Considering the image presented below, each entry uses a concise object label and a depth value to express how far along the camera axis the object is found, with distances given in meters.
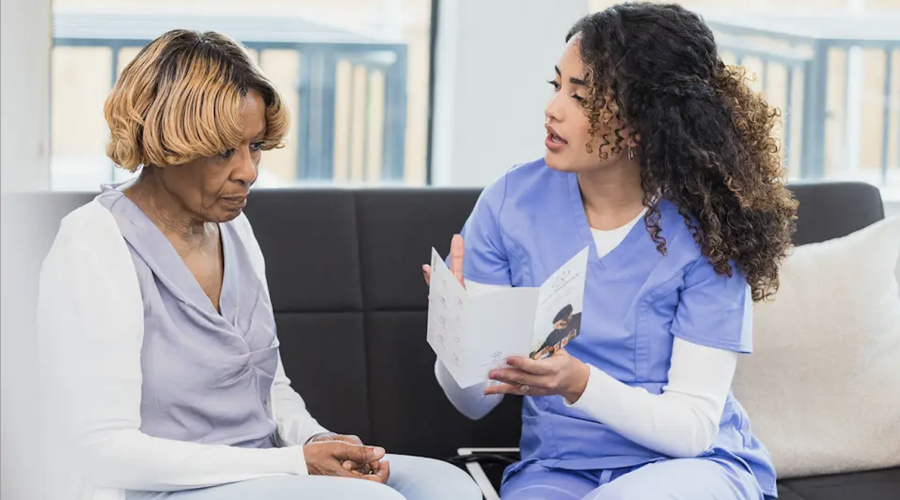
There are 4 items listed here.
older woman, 2.86
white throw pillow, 3.50
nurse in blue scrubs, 3.17
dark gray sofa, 3.50
